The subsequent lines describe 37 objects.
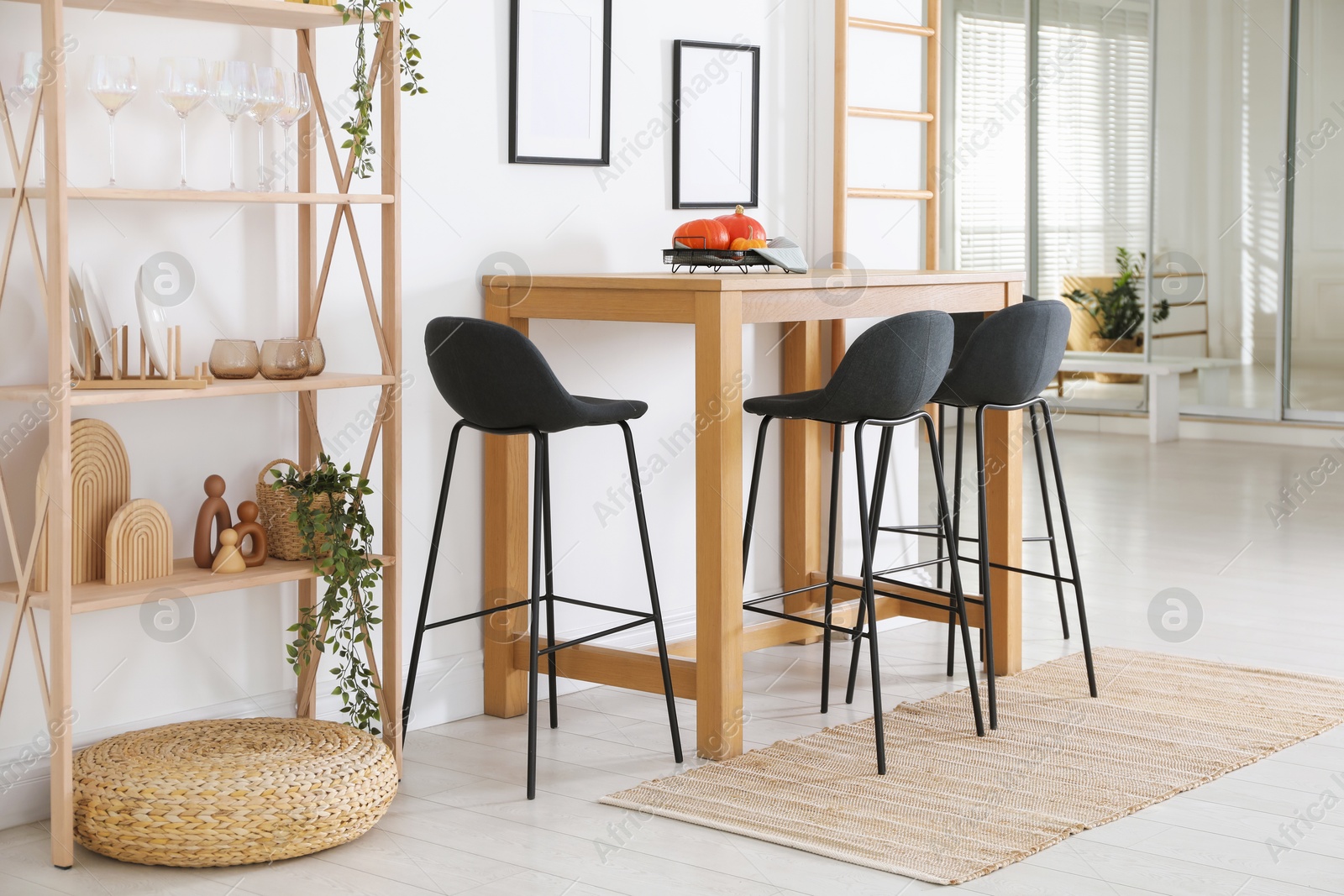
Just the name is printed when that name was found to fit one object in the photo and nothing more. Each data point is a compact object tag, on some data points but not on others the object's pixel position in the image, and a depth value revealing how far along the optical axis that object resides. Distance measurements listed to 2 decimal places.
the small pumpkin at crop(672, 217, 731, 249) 3.81
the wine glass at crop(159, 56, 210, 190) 2.82
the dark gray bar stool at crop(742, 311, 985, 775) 3.23
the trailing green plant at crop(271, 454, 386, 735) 3.07
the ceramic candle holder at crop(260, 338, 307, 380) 3.01
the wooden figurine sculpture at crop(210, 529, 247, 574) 3.00
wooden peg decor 2.78
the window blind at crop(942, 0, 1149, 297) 9.52
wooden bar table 3.27
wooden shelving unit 2.60
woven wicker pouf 2.67
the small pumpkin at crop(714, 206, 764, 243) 3.81
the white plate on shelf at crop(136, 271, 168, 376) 2.84
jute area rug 2.83
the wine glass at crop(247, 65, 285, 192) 2.91
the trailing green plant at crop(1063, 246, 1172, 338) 9.55
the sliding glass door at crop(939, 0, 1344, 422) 8.86
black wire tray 3.78
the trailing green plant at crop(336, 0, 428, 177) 3.04
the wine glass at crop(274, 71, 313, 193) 2.98
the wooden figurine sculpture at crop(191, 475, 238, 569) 3.03
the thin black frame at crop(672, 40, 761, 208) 4.14
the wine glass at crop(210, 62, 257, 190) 2.86
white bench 9.09
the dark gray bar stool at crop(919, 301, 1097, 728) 3.55
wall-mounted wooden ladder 4.43
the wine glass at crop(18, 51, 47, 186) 2.63
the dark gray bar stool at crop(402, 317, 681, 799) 3.08
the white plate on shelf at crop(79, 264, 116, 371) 2.80
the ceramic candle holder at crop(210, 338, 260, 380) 2.95
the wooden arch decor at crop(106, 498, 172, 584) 2.86
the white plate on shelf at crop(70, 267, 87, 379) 2.77
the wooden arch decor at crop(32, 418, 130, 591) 2.85
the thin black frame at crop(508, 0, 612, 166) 3.70
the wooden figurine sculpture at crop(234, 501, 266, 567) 3.10
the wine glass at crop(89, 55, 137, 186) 2.73
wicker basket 3.13
